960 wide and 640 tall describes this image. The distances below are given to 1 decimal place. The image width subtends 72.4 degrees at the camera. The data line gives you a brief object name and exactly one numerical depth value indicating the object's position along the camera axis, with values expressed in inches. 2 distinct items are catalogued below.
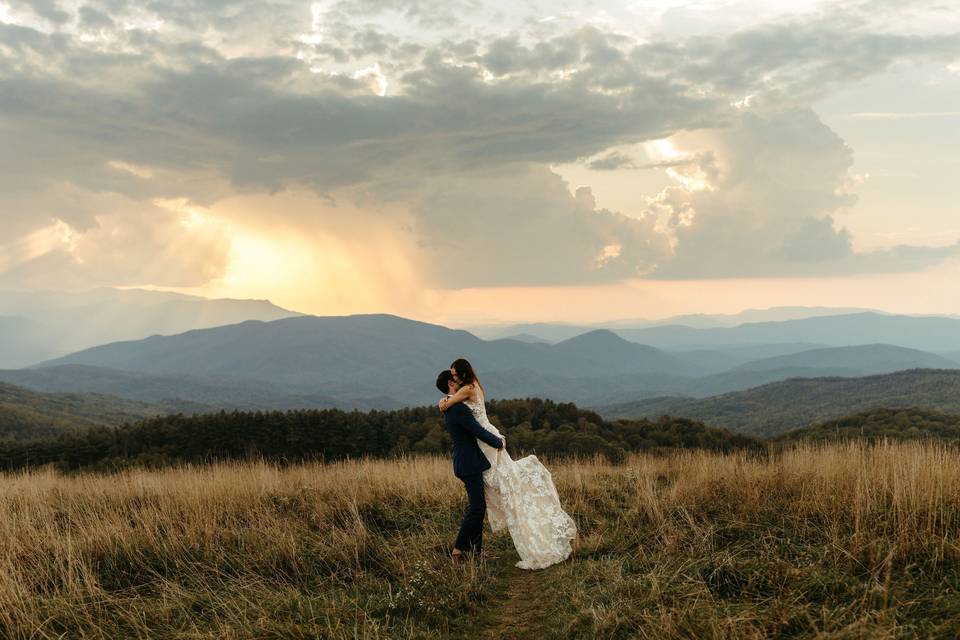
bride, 344.8
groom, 344.2
